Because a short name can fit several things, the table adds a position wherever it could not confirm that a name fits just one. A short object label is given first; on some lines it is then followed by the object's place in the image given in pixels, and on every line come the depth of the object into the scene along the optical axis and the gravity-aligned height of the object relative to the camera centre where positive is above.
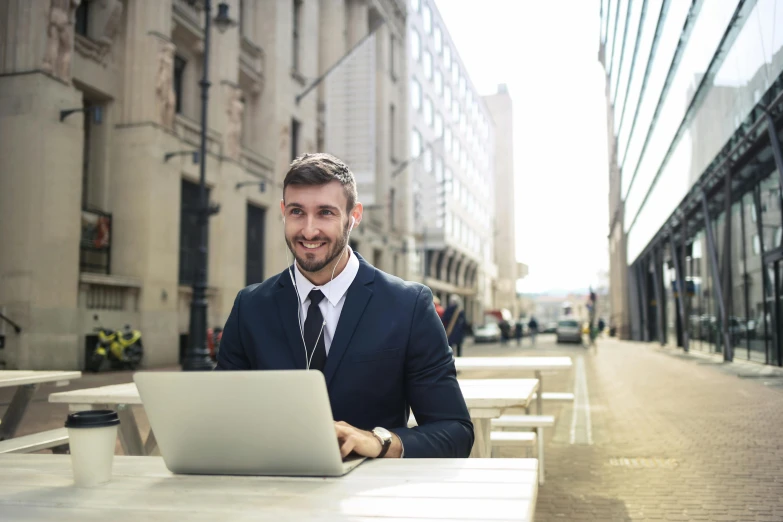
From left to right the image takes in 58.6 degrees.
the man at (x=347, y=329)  2.28 -0.05
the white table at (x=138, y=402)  3.86 -0.50
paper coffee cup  1.73 -0.33
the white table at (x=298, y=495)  1.44 -0.41
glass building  11.52 +3.30
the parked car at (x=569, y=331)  42.88 -1.04
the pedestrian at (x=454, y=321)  15.68 -0.16
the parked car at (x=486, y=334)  46.31 -1.34
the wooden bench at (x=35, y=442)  3.85 -0.74
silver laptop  1.58 -0.26
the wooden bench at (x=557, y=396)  6.90 -0.84
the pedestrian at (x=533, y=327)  41.92 -0.78
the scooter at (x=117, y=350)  15.42 -0.85
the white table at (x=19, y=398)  4.52 -0.59
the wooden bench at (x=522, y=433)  5.06 -0.88
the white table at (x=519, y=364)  5.64 -0.42
